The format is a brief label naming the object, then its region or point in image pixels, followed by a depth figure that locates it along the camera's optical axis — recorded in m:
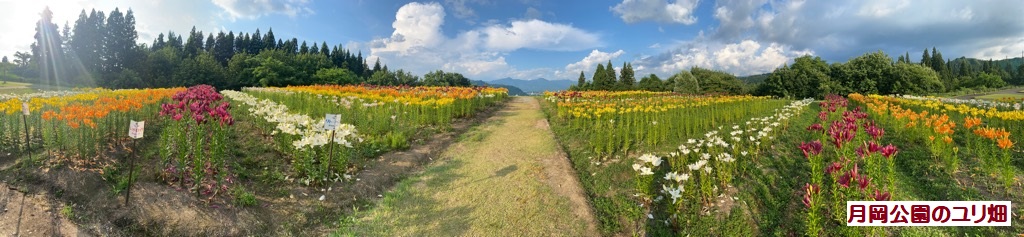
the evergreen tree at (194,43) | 71.46
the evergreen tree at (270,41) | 93.84
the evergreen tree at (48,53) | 46.50
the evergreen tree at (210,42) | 82.38
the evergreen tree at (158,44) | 72.00
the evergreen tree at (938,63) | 84.06
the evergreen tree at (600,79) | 56.34
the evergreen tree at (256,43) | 91.69
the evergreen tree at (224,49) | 83.00
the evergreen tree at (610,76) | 57.69
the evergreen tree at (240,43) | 89.06
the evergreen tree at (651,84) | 47.62
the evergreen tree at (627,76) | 60.17
